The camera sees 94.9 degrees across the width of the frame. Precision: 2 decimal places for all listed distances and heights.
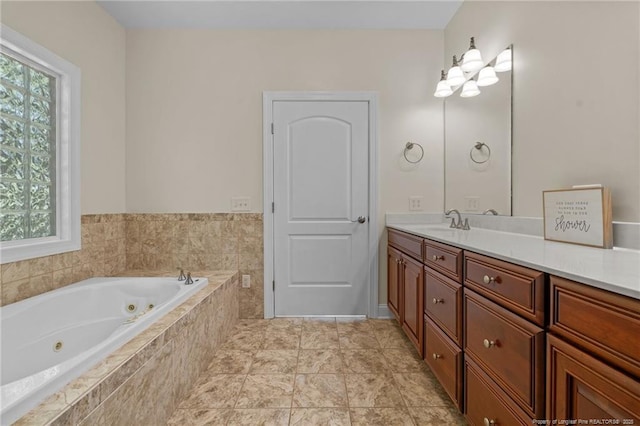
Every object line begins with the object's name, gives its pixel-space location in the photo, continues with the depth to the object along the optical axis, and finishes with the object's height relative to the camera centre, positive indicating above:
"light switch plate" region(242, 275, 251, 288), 2.61 -0.60
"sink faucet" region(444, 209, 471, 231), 2.06 -0.09
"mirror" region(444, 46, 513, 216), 1.85 +0.45
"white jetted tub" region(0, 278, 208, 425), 0.85 -0.55
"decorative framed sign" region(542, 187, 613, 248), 1.17 -0.02
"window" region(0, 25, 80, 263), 1.69 +0.41
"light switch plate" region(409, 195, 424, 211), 2.64 +0.08
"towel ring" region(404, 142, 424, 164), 2.62 +0.57
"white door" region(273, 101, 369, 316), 2.60 +0.05
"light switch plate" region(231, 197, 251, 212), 2.61 +0.09
